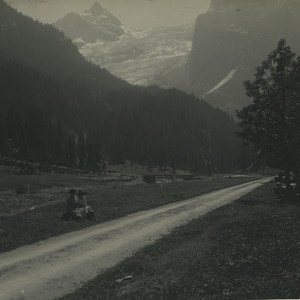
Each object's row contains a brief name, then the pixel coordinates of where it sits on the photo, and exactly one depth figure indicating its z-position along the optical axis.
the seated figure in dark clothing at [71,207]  30.36
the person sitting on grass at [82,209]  30.92
